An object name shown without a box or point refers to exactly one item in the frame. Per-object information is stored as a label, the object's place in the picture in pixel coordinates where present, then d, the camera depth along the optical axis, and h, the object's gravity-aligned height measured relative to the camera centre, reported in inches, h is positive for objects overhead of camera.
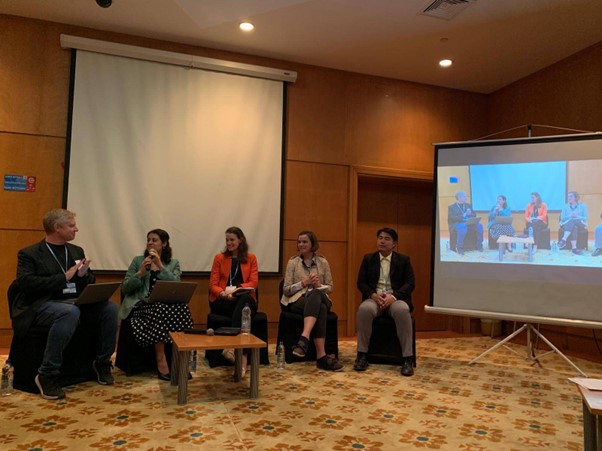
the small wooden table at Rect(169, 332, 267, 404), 106.2 -24.9
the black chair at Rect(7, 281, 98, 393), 113.0 -31.2
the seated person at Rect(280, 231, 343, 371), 144.3 -16.6
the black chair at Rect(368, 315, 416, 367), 152.1 -32.1
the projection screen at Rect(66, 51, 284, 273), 171.2 +31.6
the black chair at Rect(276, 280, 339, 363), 151.1 -30.2
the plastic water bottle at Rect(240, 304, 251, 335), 127.2 -22.4
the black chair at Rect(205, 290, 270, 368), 143.8 -27.9
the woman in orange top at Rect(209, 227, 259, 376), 150.1 -10.4
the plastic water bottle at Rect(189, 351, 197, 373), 135.6 -37.3
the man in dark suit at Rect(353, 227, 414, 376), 145.6 -15.6
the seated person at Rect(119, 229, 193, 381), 128.1 -19.4
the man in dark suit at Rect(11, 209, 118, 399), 111.0 -17.5
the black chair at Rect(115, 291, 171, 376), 131.4 -33.9
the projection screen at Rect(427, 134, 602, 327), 141.6 +5.1
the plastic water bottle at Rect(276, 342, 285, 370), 143.2 -36.0
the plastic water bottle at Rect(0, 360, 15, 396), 109.3 -36.2
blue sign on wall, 164.4 +18.1
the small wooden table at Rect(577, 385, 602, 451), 57.8 -22.9
